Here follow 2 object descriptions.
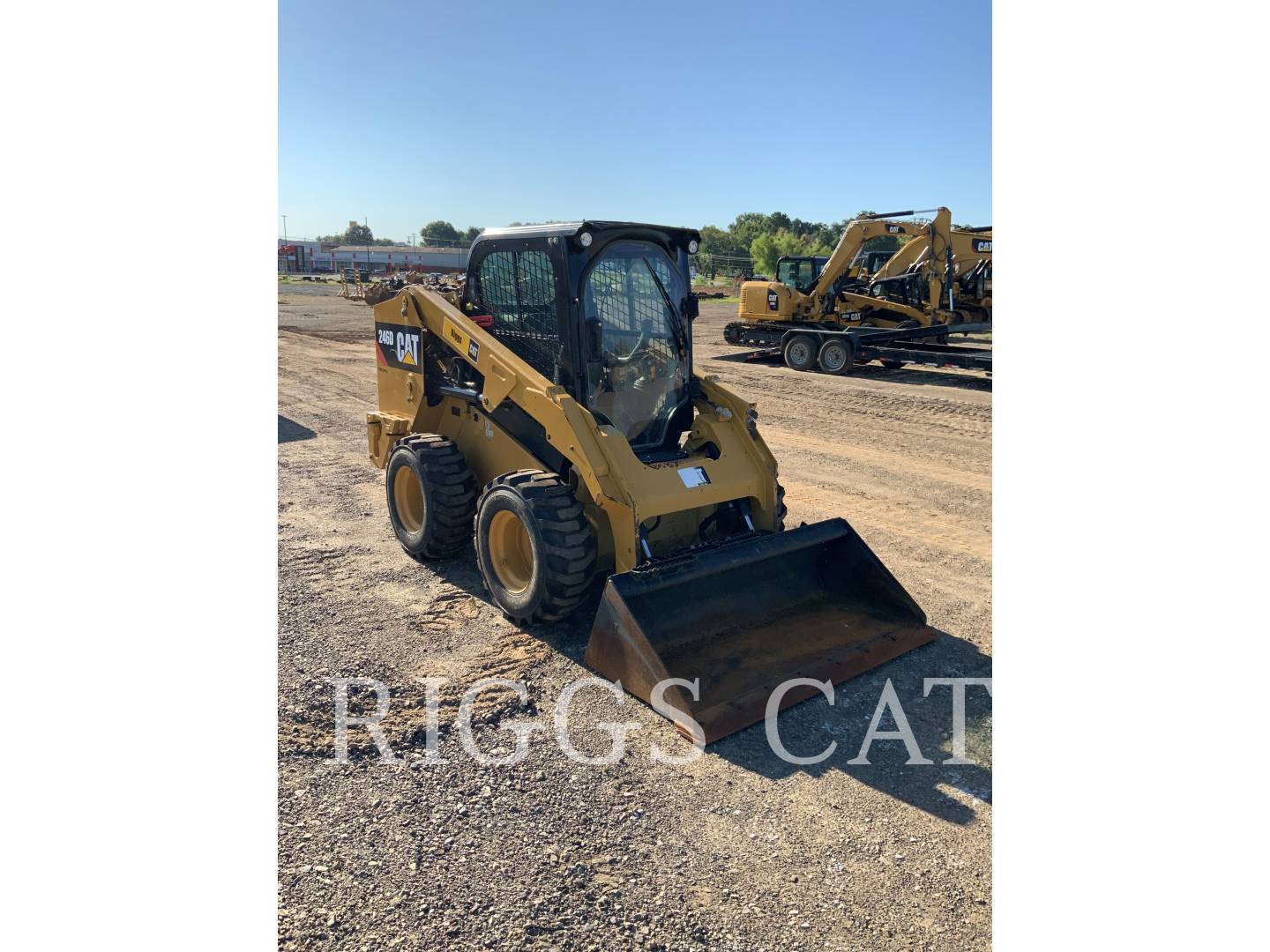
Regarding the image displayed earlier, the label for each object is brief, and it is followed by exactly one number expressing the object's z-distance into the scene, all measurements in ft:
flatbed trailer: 49.49
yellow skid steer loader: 13.80
